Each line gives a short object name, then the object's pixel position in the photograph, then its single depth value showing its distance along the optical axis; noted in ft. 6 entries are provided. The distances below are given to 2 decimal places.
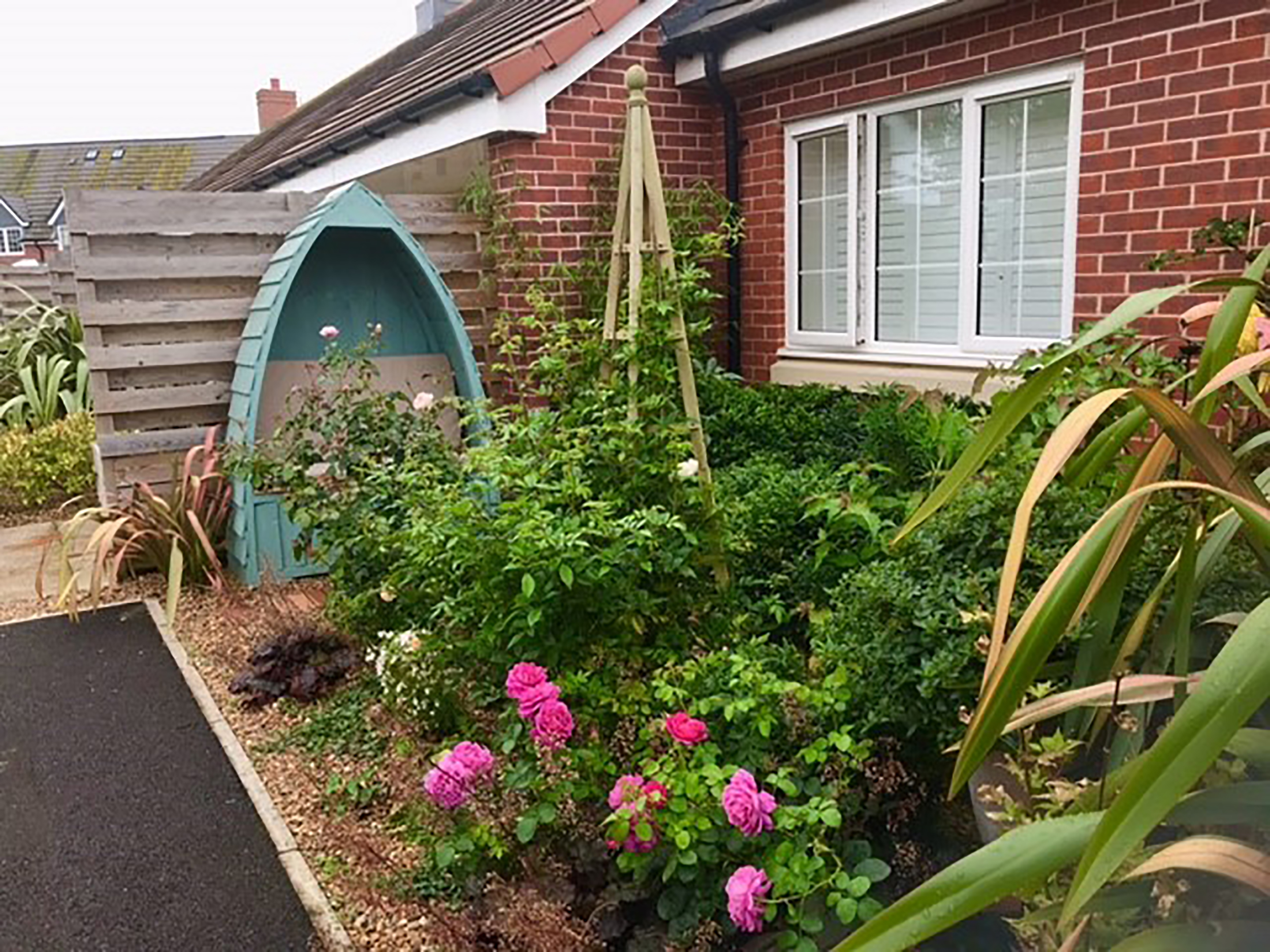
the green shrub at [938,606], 7.84
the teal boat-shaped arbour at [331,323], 17.28
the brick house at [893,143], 13.99
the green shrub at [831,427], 14.82
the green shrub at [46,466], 25.79
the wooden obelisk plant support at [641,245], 11.94
